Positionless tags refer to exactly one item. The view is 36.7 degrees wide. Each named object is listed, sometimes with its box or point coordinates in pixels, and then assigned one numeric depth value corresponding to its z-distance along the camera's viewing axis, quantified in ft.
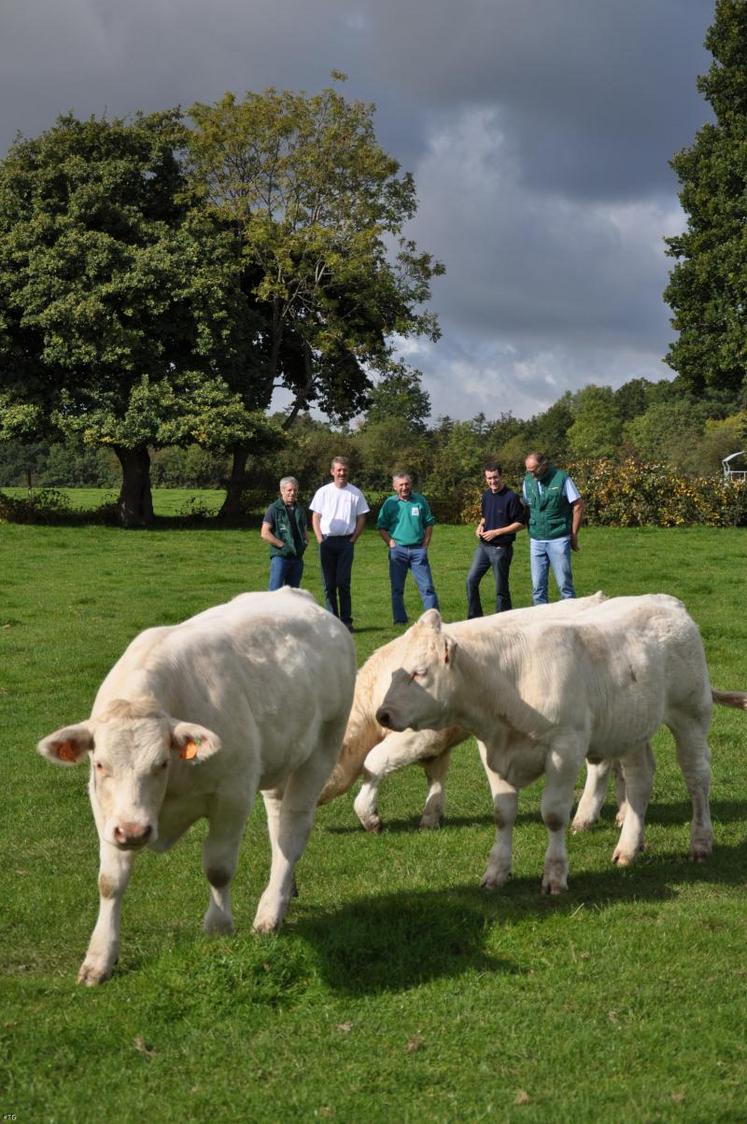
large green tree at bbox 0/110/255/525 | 119.65
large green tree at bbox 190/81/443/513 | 135.13
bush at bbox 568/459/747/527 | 117.91
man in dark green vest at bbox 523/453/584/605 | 52.95
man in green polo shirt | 58.18
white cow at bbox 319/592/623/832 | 28.78
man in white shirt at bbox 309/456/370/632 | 56.49
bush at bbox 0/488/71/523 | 122.11
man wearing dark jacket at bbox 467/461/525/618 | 56.29
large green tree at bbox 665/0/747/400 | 150.92
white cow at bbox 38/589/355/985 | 17.58
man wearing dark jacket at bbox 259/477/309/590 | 54.49
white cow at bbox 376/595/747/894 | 23.94
